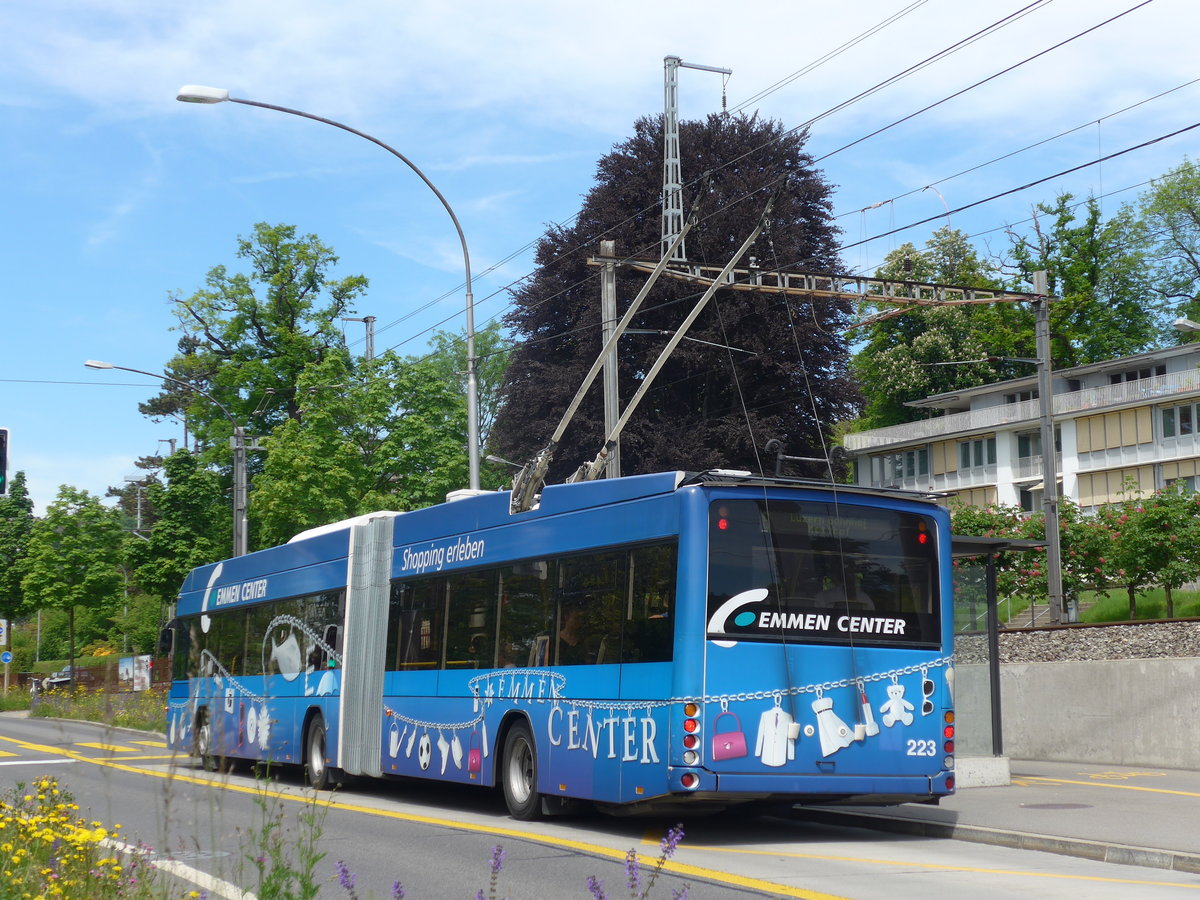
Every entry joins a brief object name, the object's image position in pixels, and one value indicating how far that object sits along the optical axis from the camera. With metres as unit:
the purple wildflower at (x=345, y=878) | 4.85
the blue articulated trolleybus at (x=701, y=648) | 11.56
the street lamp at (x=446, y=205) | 20.58
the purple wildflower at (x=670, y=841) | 5.52
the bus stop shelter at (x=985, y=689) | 16.84
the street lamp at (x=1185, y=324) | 26.66
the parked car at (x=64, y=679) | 58.09
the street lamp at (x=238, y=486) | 34.81
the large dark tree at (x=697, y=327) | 35.91
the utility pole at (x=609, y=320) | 22.14
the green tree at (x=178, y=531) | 40.72
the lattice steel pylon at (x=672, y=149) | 34.97
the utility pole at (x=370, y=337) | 63.29
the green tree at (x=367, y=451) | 40.00
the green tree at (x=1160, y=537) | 37.03
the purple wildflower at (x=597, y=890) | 4.62
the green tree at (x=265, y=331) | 51.53
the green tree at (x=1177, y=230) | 68.62
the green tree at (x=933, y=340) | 69.94
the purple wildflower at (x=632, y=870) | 4.98
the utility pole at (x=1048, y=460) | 24.64
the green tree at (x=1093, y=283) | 67.62
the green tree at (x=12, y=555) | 60.25
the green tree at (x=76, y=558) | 49.78
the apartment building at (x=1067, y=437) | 59.34
